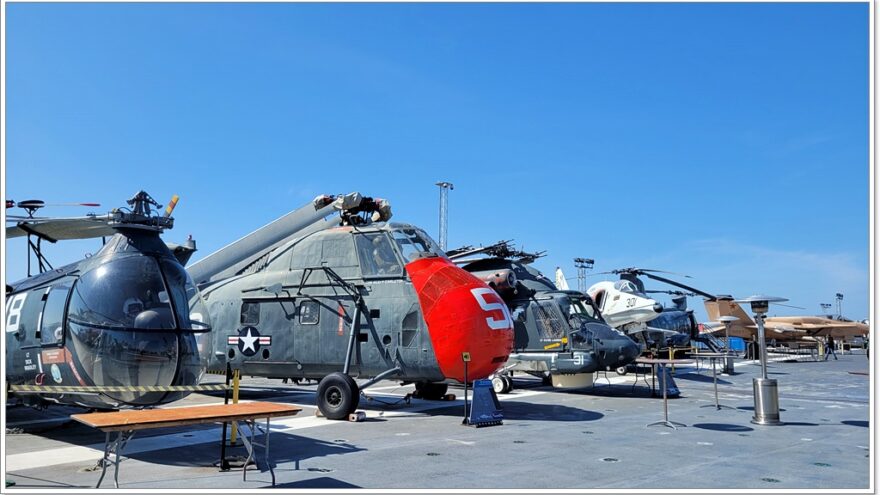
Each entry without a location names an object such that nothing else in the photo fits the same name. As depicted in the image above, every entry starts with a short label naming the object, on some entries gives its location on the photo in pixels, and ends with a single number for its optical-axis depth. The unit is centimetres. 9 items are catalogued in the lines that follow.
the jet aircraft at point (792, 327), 4184
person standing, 4220
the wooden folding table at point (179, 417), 638
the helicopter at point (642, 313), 2575
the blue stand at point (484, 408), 1143
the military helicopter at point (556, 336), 1736
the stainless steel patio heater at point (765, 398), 1168
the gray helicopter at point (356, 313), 1194
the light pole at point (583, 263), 4988
